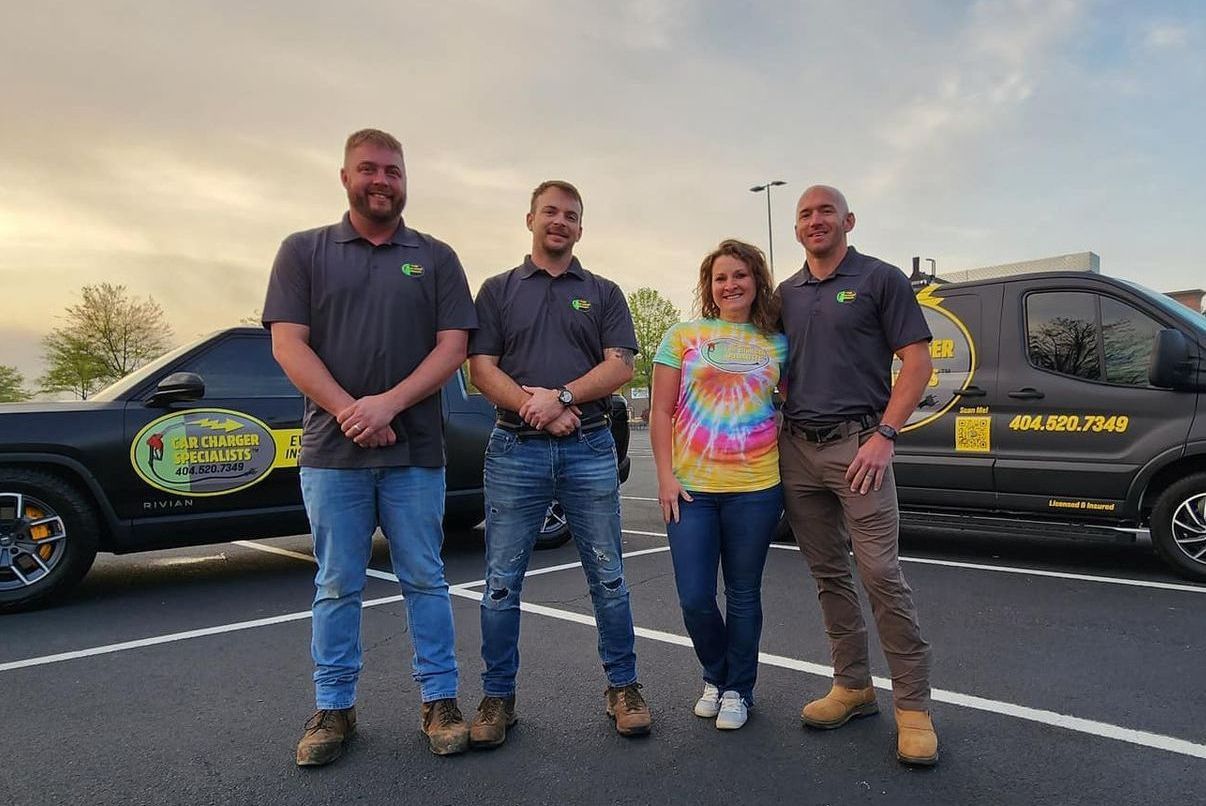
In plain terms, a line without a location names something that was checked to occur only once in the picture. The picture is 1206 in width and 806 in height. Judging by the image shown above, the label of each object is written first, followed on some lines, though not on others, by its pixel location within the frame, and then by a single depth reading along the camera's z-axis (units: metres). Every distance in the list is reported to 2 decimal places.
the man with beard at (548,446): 2.85
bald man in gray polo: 2.69
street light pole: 30.89
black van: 4.96
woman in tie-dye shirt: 2.81
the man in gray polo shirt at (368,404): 2.71
